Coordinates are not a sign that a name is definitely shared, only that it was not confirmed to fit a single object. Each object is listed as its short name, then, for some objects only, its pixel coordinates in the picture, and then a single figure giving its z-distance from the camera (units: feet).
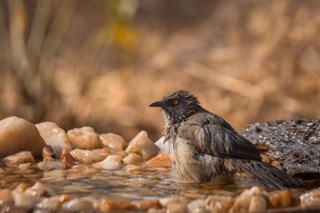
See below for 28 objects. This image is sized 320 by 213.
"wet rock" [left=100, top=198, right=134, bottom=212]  22.70
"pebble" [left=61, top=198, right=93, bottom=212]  22.41
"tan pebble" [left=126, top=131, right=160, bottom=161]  34.94
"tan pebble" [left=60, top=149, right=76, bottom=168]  32.11
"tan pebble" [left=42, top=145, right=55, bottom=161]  32.69
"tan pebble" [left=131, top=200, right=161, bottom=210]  23.18
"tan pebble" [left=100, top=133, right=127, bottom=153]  35.53
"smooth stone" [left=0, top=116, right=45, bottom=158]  31.83
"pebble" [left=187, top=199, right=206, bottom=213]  22.79
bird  30.11
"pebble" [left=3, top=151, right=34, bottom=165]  31.81
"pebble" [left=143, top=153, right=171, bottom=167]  33.83
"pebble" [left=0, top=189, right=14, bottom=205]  23.34
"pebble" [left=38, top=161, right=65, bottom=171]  31.32
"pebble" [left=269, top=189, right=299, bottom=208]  23.45
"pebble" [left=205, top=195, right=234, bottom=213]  22.99
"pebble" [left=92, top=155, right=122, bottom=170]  32.45
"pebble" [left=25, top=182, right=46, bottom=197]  24.27
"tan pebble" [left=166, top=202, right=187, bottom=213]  22.91
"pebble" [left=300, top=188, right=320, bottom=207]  24.50
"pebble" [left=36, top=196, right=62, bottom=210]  22.80
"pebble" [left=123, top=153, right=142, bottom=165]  33.76
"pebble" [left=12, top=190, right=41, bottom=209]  22.82
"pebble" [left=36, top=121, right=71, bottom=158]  33.99
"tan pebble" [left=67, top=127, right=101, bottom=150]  35.06
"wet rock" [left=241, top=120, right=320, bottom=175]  31.17
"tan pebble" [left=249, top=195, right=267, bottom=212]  22.86
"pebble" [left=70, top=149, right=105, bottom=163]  33.27
